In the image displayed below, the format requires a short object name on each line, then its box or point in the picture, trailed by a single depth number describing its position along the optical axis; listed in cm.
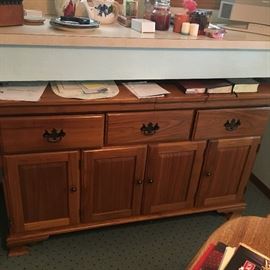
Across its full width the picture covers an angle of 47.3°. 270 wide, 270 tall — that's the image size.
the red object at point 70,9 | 137
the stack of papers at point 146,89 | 127
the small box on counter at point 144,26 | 129
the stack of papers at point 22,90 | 113
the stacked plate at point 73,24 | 118
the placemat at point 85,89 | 121
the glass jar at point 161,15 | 140
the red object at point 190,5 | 145
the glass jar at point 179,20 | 140
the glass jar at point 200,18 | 142
